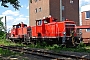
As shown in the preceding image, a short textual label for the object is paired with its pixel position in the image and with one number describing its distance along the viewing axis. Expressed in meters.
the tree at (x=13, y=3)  11.12
